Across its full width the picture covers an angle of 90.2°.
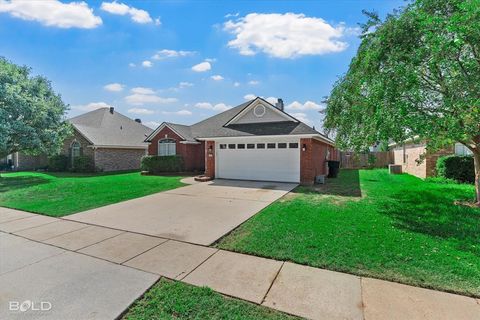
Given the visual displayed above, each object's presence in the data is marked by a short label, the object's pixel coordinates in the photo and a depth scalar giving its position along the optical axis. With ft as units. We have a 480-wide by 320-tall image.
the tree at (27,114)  48.28
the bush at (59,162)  71.67
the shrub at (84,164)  66.08
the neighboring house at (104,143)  67.72
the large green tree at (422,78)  18.89
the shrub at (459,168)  40.04
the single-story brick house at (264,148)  41.47
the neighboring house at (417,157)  45.09
